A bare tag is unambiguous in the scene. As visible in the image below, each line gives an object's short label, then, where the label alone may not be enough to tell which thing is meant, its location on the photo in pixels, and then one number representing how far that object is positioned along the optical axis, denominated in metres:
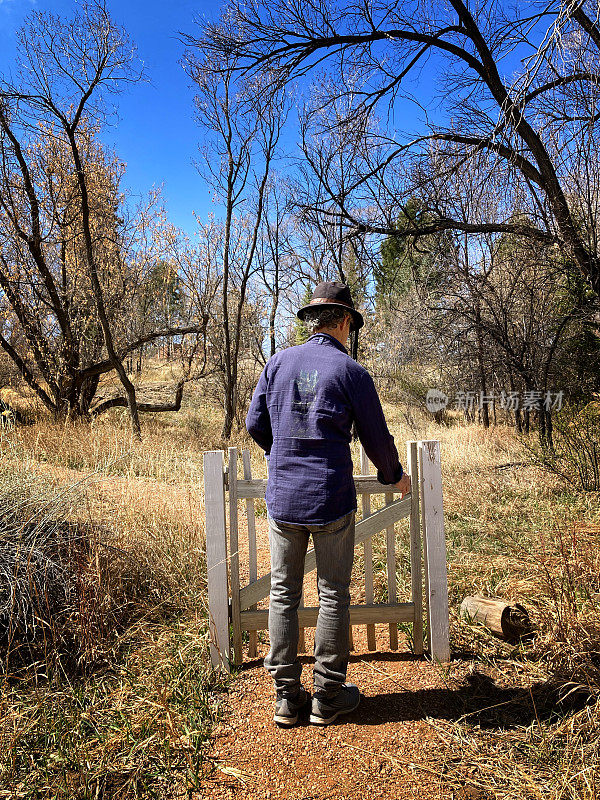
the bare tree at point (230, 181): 12.62
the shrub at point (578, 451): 6.23
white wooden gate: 3.26
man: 2.53
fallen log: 3.44
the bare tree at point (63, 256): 10.41
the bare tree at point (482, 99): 6.06
